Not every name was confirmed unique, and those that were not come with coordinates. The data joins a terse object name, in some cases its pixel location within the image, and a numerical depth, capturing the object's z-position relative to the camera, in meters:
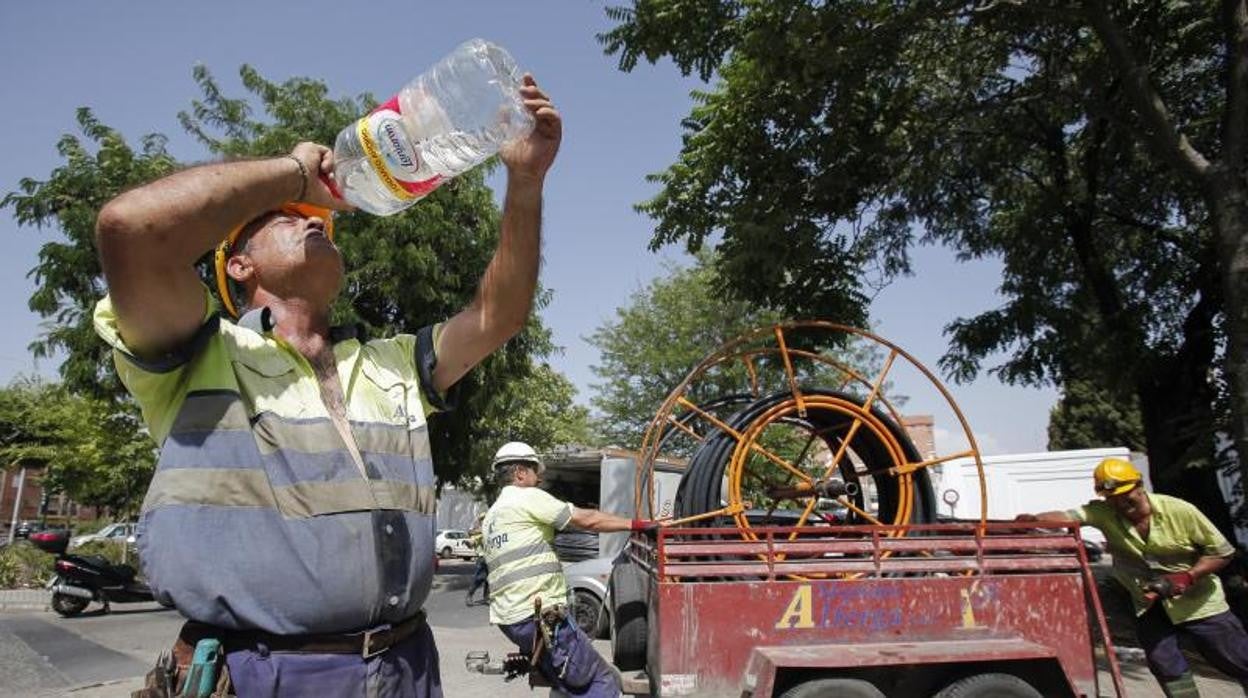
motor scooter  11.73
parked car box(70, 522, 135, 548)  24.62
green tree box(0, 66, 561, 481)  12.48
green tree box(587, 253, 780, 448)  25.36
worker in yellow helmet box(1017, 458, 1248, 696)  5.20
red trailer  4.40
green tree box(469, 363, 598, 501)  15.76
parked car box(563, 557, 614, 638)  10.20
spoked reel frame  5.44
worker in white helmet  5.09
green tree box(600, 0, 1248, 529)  8.53
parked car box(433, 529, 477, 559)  30.80
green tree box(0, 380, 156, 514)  17.56
